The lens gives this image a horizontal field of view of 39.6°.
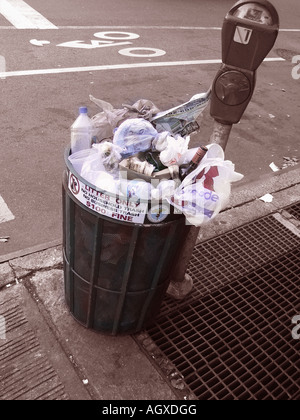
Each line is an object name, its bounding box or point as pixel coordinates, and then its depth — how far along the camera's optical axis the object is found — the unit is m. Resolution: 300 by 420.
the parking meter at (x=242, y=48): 1.87
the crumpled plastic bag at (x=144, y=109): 2.28
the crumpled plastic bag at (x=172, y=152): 2.01
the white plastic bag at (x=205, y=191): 1.88
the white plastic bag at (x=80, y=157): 2.04
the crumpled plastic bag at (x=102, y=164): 1.97
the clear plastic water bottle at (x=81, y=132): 2.12
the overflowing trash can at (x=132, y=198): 1.91
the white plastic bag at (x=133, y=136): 2.06
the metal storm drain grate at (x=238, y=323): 2.42
